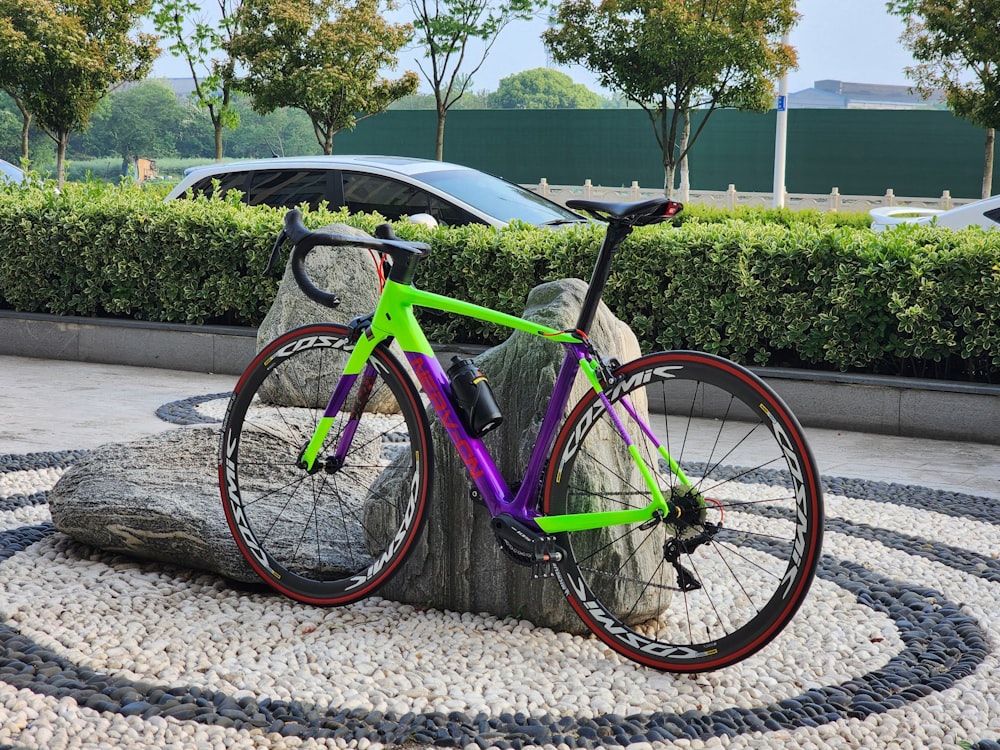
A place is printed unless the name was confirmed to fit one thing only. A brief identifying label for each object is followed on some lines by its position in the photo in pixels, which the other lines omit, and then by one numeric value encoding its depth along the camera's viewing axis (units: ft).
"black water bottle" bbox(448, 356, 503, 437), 11.18
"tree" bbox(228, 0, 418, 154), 77.20
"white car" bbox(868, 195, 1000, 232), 37.24
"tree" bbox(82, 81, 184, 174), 166.30
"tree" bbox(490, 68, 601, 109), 207.39
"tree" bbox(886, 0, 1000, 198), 67.56
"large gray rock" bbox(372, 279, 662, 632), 12.10
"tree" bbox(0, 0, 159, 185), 73.05
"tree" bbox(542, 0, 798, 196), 72.28
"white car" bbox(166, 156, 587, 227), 31.53
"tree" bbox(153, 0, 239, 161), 81.00
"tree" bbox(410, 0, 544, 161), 85.61
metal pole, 70.28
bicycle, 10.49
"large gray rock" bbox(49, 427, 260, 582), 13.23
